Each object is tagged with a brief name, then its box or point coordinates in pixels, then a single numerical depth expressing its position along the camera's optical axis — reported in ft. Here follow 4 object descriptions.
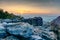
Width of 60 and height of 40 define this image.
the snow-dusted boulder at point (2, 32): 12.37
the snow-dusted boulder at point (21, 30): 12.37
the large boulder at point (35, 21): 15.73
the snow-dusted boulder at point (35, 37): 12.81
